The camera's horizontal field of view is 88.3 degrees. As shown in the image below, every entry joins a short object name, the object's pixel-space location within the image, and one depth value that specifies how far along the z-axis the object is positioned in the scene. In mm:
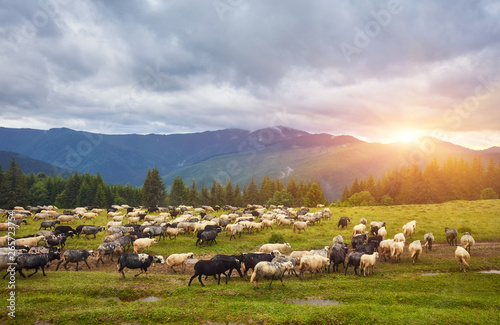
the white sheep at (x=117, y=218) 40969
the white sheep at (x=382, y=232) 30128
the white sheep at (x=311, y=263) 18156
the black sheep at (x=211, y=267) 16609
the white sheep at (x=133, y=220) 39594
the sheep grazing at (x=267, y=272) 15977
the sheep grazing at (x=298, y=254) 20842
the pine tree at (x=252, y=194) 103900
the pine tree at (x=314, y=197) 92438
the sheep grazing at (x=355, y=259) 19312
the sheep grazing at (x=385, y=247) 22953
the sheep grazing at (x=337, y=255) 20078
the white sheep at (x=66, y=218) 38878
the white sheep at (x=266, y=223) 38172
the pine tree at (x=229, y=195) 103812
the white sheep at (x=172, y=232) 31484
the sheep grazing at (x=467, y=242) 23938
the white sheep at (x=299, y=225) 36022
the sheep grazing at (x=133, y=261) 18438
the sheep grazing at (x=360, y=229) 32125
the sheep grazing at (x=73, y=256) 20266
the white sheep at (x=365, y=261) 18898
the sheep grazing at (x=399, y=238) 26595
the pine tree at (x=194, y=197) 100775
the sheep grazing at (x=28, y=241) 24367
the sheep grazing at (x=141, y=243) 24469
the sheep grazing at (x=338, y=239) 26953
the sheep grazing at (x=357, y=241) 26234
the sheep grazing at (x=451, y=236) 27983
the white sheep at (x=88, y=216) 43531
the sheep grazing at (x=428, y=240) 26141
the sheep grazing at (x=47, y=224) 33688
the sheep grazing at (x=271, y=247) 23952
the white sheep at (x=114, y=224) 35269
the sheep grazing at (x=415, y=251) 22002
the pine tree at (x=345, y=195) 112062
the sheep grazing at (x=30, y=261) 17150
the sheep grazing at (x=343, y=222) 38428
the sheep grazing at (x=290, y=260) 18638
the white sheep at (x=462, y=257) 19672
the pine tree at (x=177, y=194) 97438
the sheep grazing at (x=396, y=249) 22453
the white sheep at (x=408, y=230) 30656
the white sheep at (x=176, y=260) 20109
